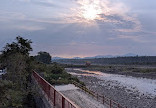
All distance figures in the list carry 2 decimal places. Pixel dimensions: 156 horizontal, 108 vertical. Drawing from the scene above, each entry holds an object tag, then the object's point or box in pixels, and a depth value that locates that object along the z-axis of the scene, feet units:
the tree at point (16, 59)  64.22
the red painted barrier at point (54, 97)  24.65
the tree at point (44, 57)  302.82
